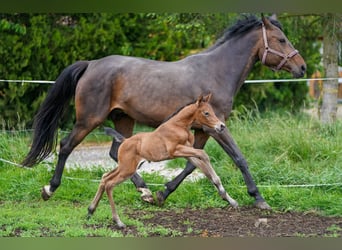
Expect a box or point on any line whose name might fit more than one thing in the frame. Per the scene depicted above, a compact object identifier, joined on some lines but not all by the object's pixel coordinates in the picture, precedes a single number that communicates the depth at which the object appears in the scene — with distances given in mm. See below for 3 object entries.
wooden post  20533
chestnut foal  11016
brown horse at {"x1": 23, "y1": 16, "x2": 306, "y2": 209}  12930
